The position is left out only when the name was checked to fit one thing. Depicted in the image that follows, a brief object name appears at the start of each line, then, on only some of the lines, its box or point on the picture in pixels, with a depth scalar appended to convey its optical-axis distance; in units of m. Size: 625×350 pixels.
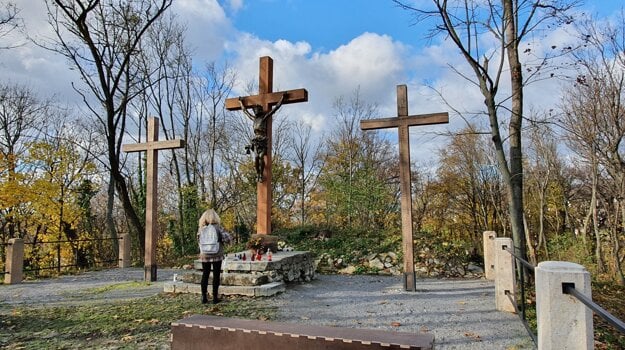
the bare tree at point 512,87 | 7.00
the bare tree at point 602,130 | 11.33
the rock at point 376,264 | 10.81
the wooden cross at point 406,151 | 7.32
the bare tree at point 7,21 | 10.69
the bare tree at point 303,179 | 24.16
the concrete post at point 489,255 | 9.23
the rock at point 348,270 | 10.57
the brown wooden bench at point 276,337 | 2.06
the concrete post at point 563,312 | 2.11
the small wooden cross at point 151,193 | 8.81
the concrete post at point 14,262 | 9.69
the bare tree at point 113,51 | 12.77
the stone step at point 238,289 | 6.63
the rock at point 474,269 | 10.20
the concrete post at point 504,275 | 5.56
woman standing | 6.21
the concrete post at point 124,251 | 12.80
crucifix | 8.50
